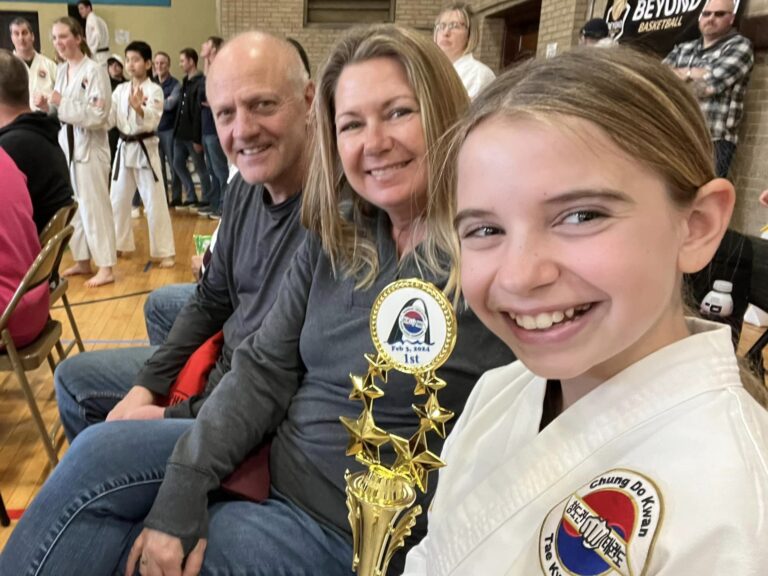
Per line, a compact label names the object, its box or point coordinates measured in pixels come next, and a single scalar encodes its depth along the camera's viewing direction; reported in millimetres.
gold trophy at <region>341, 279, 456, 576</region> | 748
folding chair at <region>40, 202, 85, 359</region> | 2355
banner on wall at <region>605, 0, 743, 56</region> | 4473
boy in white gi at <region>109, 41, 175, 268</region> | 4520
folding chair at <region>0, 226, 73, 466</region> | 1856
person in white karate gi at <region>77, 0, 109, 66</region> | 8039
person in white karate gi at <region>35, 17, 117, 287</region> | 3955
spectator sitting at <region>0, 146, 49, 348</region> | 1973
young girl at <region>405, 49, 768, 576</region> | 499
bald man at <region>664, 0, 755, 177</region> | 3879
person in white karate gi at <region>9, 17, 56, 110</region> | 5113
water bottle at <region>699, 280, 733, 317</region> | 1556
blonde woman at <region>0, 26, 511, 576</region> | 1022
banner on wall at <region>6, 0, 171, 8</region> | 9477
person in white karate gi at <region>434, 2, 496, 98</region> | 3725
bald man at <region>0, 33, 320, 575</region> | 1480
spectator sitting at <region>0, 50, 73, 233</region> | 2738
